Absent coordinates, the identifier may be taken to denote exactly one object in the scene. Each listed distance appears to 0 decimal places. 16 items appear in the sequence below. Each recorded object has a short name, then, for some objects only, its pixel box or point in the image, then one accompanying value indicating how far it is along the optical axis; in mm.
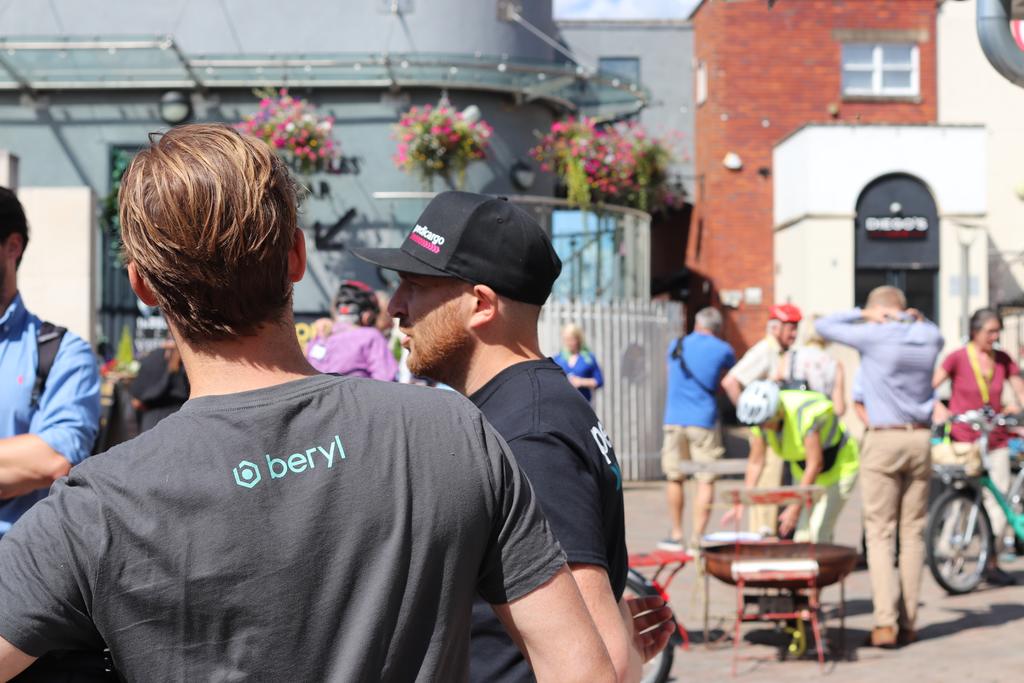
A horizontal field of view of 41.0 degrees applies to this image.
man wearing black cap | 2490
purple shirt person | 8844
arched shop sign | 27719
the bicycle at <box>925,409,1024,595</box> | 9695
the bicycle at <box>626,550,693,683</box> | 6895
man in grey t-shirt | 1720
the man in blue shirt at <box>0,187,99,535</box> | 3523
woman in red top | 10797
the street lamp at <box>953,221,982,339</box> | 22141
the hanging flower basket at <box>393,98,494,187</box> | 17516
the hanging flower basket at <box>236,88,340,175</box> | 17391
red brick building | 30172
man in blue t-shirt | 11484
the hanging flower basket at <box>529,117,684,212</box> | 18719
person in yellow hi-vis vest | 8547
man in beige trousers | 8336
